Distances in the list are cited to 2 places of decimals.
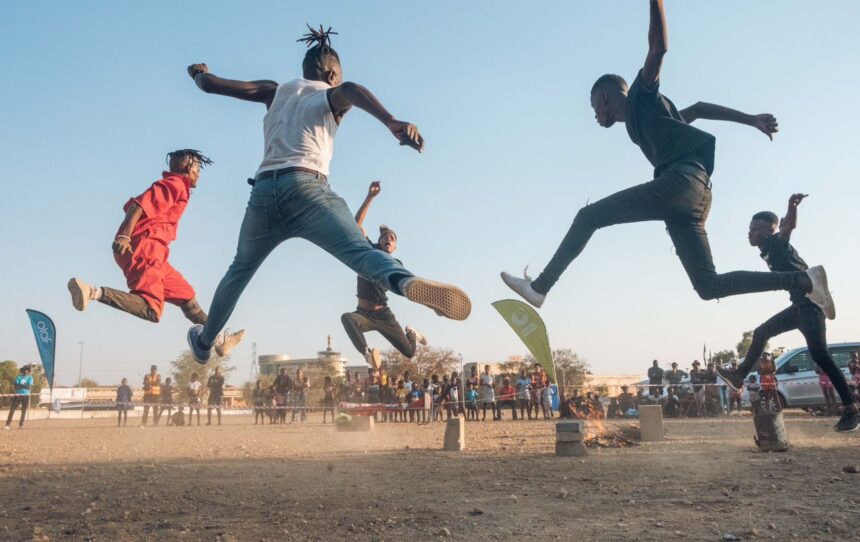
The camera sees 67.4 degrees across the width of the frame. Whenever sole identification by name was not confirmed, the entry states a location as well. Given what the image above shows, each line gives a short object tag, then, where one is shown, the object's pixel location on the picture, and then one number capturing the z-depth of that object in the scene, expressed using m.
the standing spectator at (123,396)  19.34
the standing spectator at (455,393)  18.84
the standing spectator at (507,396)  18.97
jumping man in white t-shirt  3.38
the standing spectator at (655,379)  19.91
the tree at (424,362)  36.12
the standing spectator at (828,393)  15.17
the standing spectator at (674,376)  19.36
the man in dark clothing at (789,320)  5.74
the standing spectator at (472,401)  19.16
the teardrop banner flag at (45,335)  11.69
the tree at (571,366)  50.34
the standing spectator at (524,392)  18.92
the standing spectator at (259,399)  20.54
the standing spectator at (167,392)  19.59
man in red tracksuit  5.46
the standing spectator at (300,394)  21.02
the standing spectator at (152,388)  18.34
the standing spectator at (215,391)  19.09
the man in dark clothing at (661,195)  4.34
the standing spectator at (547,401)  18.52
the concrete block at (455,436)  8.24
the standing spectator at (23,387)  16.44
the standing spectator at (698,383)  18.17
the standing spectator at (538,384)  19.11
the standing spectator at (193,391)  19.44
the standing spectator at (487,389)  19.17
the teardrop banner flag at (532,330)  8.57
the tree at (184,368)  30.17
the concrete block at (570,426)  7.12
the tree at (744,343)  45.42
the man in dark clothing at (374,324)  6.49
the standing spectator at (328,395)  20.68
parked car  15.78
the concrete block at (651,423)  8.81
